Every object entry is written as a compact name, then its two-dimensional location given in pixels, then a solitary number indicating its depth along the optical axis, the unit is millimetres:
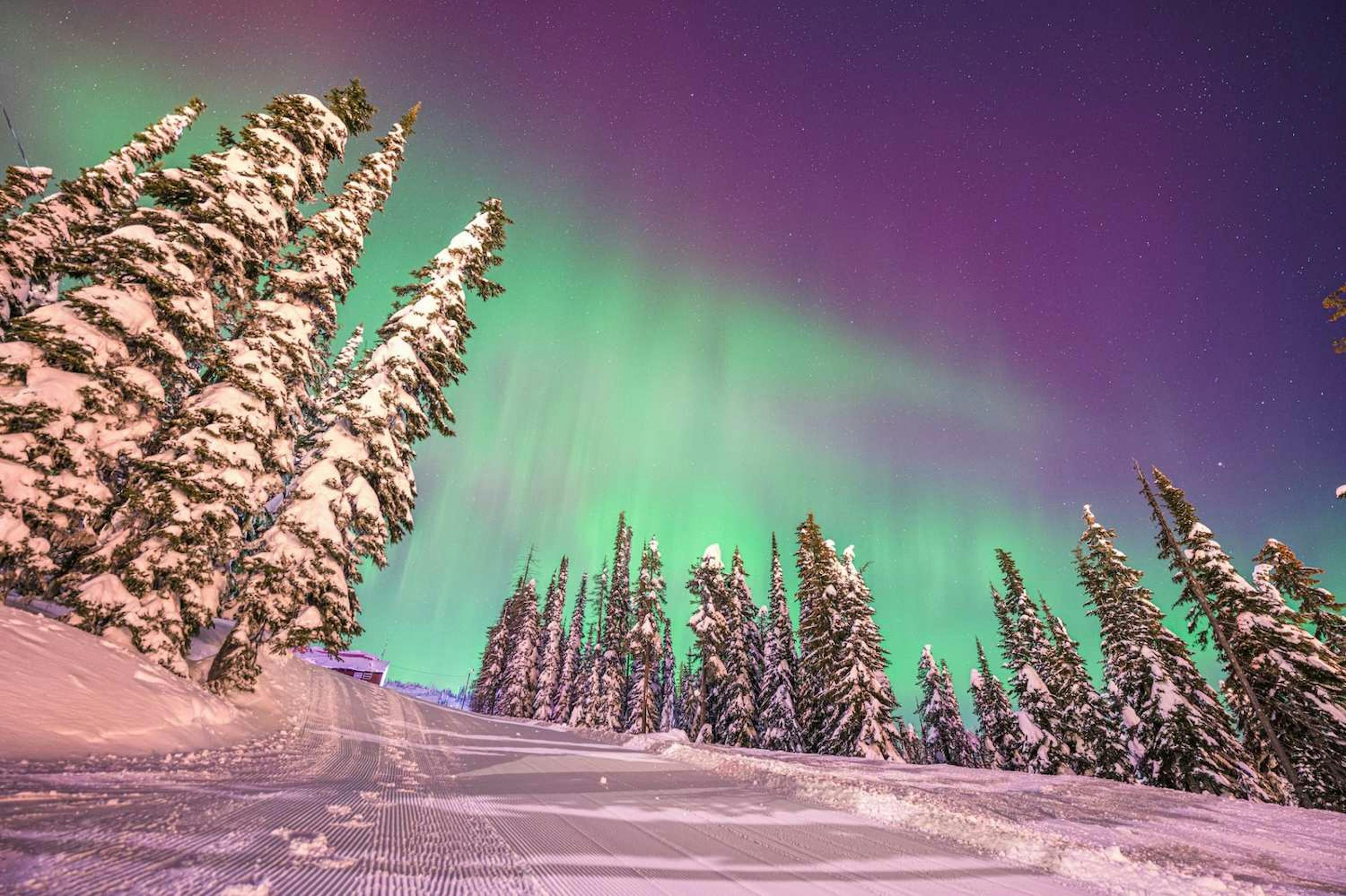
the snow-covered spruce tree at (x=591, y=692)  38625
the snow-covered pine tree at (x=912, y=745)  39906
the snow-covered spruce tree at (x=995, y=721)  31625
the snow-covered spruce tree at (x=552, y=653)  42969
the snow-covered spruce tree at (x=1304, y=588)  20531
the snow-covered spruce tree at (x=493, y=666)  48156
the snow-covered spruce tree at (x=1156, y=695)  20125
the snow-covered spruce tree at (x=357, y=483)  9062
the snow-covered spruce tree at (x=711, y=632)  30344
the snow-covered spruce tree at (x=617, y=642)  38000
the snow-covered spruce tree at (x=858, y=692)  23109
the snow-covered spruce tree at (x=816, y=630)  26891
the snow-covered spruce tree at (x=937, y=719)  39688
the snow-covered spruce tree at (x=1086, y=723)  26156
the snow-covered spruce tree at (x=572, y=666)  44219
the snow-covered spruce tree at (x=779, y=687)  28031
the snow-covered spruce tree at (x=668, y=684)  45969
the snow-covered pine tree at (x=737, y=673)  29219
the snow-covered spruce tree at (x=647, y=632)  31703
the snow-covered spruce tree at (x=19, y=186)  16406
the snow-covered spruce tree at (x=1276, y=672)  18625
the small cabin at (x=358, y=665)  54031
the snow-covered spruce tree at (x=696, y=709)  29516
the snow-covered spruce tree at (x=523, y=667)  42062
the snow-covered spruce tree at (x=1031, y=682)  26766
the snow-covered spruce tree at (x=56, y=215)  14500
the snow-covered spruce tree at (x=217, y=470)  7664
